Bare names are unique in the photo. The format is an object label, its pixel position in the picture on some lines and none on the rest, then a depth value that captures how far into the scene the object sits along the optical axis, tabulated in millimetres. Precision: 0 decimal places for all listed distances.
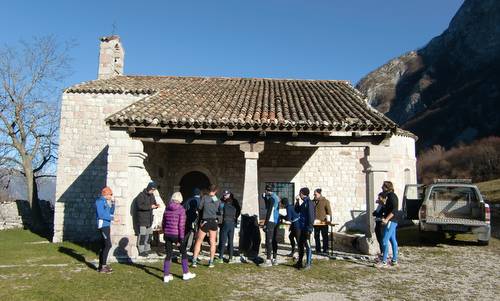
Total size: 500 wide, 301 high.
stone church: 9336
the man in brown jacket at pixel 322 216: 9844
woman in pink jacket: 6805
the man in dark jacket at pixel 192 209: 8547
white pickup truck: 10594
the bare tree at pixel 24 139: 18609
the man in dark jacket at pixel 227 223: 8438
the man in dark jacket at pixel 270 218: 8242
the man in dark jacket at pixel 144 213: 8961
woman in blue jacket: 7605
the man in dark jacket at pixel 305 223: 7816
